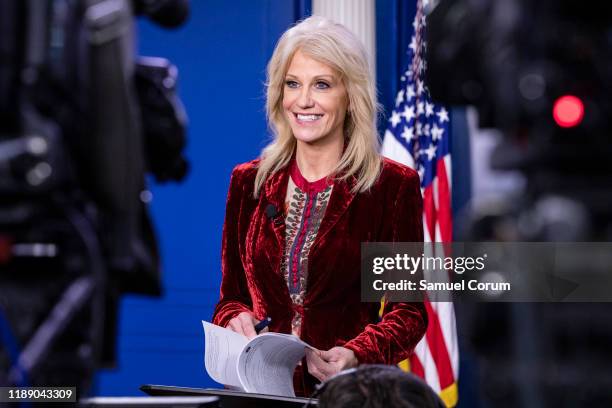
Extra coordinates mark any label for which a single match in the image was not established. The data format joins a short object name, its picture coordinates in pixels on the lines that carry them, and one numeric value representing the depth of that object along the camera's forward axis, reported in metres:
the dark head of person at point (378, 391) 2.56
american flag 4.11
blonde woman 3.18
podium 2.74
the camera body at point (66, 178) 2.53
